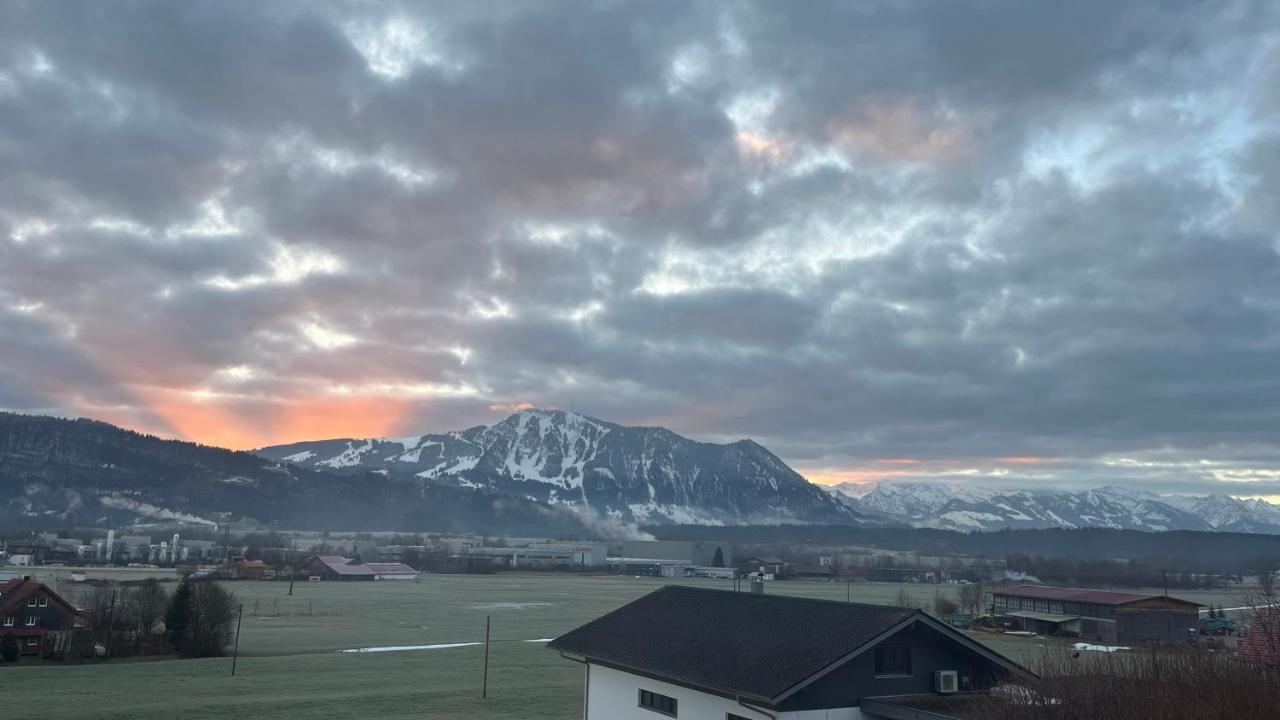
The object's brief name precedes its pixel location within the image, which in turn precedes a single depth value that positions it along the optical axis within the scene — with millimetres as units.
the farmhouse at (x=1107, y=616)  87188
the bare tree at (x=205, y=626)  64875
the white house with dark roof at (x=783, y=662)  25234
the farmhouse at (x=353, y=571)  174375
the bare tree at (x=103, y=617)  64188
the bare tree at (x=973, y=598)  112188
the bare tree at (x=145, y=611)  65000
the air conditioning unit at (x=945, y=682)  27031
